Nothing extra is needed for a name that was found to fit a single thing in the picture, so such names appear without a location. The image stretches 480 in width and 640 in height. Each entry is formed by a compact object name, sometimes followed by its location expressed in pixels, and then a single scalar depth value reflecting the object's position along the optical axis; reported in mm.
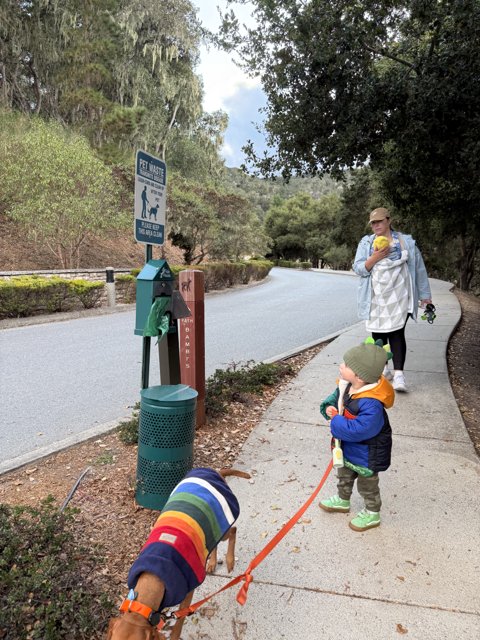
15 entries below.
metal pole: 3112
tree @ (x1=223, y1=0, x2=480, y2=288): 4930
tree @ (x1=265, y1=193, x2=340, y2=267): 57062
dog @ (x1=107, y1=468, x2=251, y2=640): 1504
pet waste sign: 3316
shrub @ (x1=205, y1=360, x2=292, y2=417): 4578
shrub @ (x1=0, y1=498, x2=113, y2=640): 1916
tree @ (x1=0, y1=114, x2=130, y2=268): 15266
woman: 4809
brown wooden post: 3895
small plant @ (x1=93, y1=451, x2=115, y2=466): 3555
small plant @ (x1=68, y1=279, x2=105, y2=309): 11836
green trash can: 2838
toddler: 2516
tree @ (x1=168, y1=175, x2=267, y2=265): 19844
